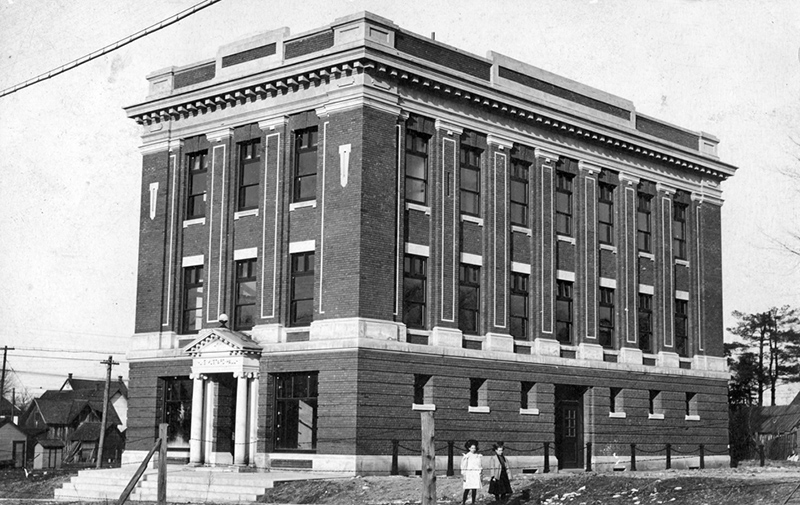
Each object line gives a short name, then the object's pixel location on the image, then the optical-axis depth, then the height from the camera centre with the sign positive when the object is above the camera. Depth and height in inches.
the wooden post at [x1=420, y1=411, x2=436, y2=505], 777.6 -48.9
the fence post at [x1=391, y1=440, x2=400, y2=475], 1332.4 -77.6
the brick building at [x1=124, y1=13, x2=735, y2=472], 1371.8 +172.0
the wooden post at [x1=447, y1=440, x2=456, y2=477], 1376.0 -84.1
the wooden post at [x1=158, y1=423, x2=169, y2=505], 1013.2 -74.3
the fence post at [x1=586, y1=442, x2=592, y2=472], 1579.7 -91.8
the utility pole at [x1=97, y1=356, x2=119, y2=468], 2387.1 -51.3
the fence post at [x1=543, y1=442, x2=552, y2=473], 1535.4 -89.9
